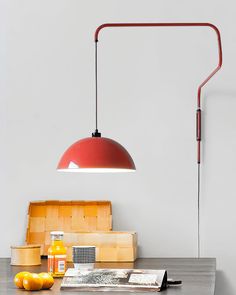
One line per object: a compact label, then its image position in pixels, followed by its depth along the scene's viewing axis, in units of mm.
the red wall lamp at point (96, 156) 3204
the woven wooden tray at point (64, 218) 4027
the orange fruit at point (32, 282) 2824
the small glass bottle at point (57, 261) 3221
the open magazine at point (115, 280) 2847
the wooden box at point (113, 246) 3761
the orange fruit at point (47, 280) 2858
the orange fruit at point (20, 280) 2866
